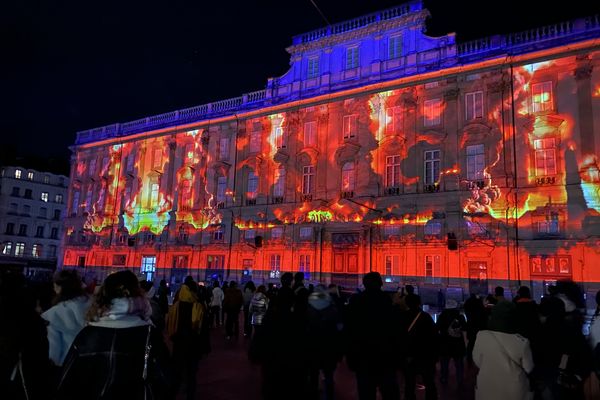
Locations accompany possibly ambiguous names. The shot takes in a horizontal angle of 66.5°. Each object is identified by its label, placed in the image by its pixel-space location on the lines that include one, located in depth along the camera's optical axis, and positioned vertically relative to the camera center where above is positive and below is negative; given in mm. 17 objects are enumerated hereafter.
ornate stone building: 24406 +6878
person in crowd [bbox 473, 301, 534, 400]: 4883 -864
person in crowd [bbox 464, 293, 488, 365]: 10148 -853
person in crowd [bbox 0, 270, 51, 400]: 3660 -701
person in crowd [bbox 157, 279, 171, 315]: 15116 -1064
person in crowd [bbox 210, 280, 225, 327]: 18156 -1276
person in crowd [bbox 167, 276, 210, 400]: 7418 -1061
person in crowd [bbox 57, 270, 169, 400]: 3633 -684
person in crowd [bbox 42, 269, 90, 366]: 4656 -561
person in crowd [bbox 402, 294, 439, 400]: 7477 -1154
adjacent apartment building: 57250 +5880
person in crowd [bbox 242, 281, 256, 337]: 15180 -1142
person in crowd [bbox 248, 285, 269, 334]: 11500 -905
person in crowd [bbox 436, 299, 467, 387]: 9570 -1230
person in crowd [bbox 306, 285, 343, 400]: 6500 -900
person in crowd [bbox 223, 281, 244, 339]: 15188 -1207
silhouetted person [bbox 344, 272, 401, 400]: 6297 -870
